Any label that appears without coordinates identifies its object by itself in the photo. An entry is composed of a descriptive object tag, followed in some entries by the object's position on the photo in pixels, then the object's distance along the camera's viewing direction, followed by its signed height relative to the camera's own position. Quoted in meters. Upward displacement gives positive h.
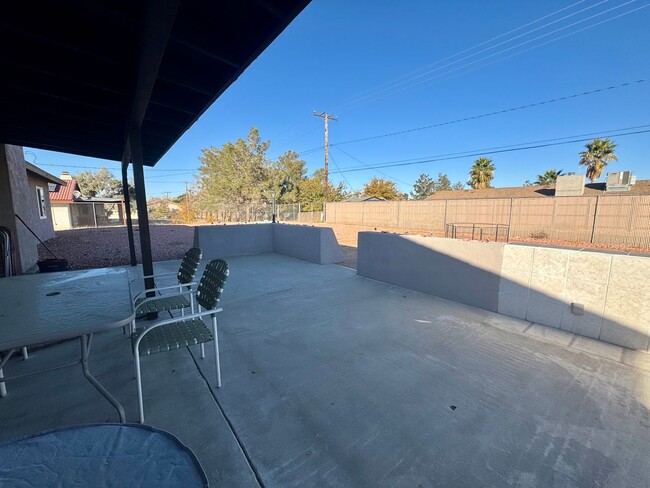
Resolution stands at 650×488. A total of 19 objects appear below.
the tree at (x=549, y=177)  22.86 +3.16
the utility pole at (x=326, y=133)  17.36 +5.22
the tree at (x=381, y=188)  30.08 +2.70
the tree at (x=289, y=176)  22.94 +3.21
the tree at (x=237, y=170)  19.62 +3.15
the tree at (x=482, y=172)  22.16 +3.39
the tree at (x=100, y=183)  25.88 +2.75
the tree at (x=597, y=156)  15.90 +3.44
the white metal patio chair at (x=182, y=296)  2.49 -0.83
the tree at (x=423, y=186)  43.16 +4.26
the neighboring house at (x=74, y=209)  15.12 +0.14
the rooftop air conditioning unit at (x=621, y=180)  12.80 +1.57
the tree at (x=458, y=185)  45.47 +4.64
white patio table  1.29 -0.59
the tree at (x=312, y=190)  24.72 +2.04
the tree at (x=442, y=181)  44.04 +5.15
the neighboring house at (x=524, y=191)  14.65 +1.43
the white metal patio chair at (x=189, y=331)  1.66 -0.86
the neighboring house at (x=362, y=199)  23.00 +1.15
